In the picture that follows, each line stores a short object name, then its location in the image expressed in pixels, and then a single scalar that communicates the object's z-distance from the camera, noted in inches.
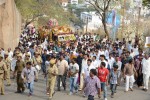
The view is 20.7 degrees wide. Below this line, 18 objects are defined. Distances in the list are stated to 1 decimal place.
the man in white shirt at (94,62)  683.9
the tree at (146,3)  1218.0
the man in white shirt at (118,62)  739.3
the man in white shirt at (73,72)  664.4
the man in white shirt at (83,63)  672.7
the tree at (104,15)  1415.4
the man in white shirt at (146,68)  730.8
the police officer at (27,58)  731.1
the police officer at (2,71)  649.0
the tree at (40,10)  1663.4
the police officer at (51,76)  625.3
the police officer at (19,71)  671.1
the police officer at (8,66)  720.0
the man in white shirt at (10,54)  832.8
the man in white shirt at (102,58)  694.8
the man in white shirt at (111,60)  753.6
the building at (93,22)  3250.5
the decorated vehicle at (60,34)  1171.3
